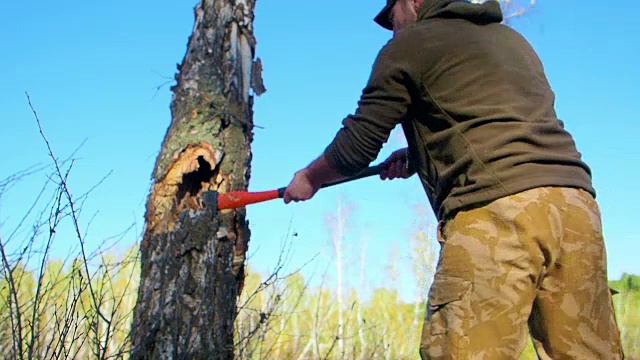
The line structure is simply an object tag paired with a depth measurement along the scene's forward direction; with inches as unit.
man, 85.7
